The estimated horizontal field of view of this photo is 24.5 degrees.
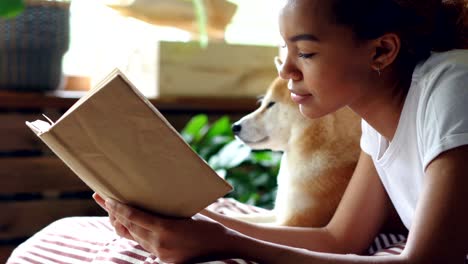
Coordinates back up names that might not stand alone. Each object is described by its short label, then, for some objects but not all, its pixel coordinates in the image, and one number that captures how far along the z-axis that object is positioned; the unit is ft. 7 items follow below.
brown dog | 6.12
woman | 4.81
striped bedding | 5.53
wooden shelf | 9.72
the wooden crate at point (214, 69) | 10.48
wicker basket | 9.58
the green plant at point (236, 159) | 9.21
